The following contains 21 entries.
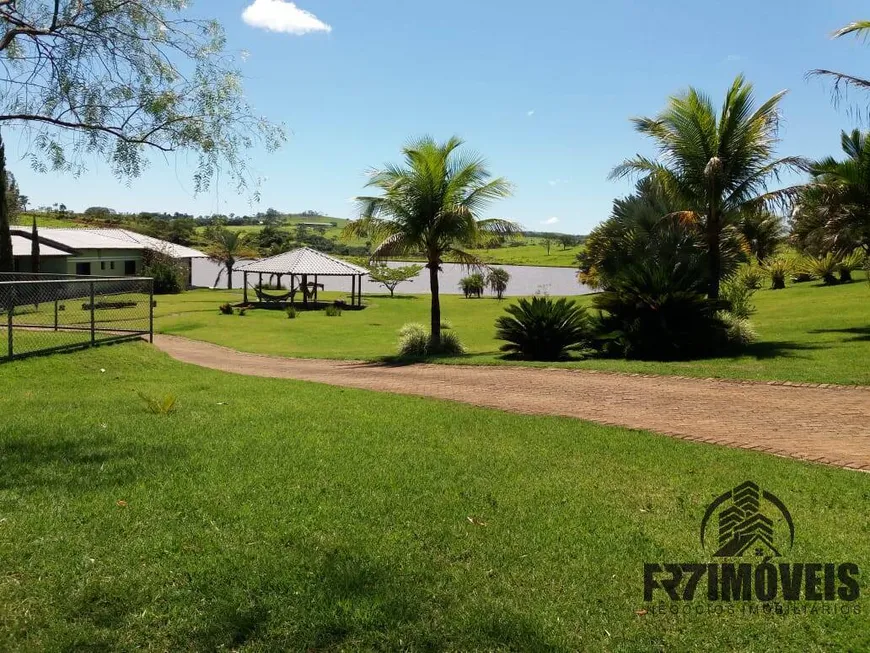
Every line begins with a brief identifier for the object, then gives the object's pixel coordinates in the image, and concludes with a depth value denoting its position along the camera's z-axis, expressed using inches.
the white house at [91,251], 1749.5
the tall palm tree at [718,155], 655.8
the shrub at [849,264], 1242.4
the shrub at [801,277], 1461.5
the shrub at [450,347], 731.4
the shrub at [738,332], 608.4
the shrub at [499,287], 2014.0
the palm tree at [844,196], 621.9
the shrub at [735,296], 706.8
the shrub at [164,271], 1994.3
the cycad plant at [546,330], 624.1
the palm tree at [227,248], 2527.1
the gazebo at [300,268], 1637.6
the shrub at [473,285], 2103.2
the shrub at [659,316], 577.9
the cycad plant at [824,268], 1317.7
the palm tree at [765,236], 1757.0
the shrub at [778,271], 1457.9
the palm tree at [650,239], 797.9
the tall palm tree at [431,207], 736.3
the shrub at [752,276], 1343.5
